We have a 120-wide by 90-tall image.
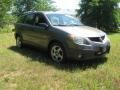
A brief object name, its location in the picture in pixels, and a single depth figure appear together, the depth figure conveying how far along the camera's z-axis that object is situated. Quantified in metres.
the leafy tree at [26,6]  24.23
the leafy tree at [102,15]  14.62
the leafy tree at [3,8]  14.14
